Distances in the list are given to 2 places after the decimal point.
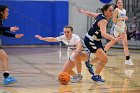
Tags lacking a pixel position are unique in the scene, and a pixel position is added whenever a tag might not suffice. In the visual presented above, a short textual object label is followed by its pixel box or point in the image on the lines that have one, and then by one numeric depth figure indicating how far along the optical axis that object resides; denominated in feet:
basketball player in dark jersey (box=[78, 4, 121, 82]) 35.64
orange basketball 34.91
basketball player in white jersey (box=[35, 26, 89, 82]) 35.85
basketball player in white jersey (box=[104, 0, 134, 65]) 48.42
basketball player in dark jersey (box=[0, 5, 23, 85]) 35.06
